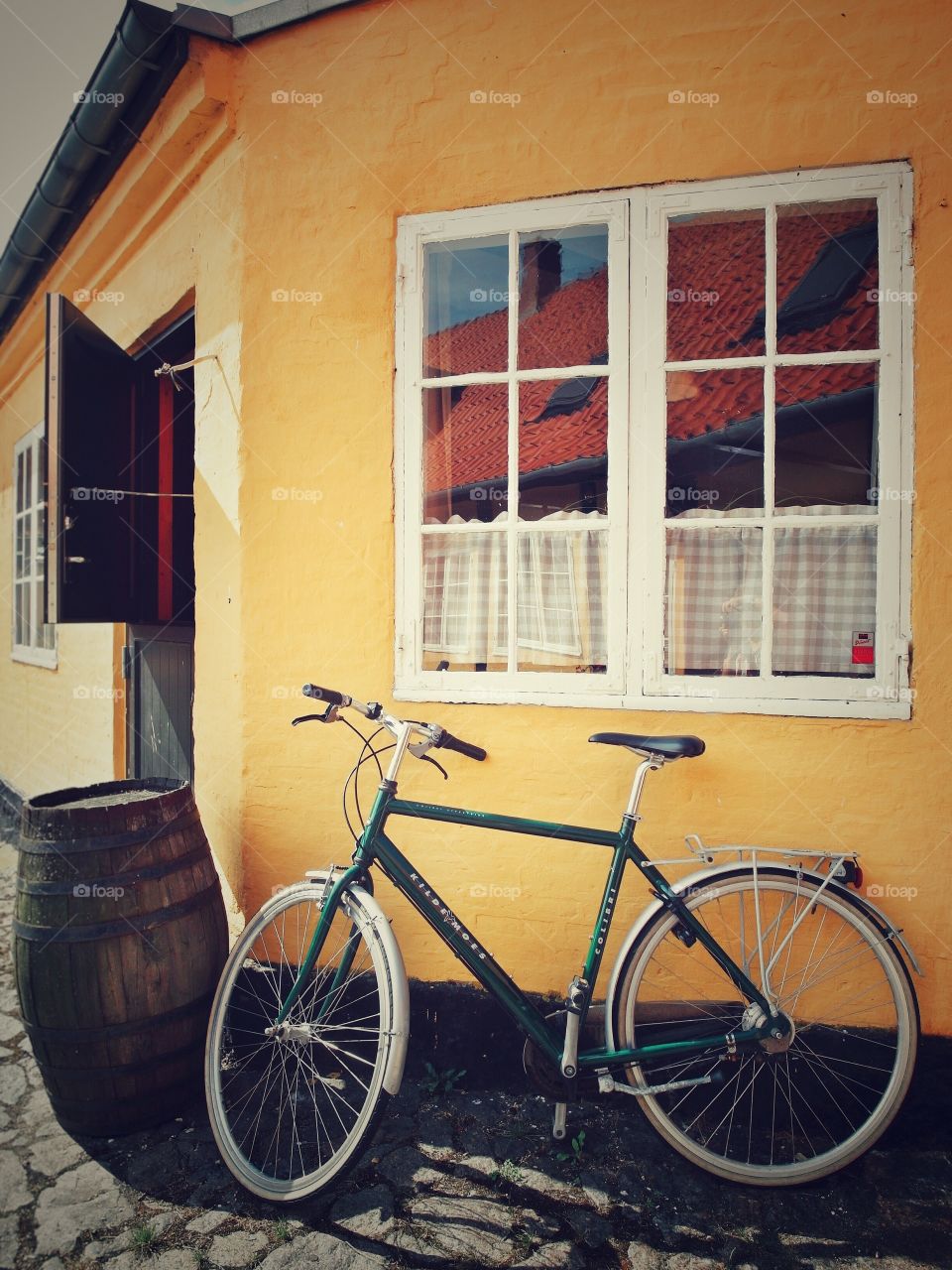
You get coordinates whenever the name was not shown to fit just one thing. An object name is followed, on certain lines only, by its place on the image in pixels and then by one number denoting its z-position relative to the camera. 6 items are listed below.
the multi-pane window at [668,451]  2.76
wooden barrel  2.54
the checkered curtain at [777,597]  2.78
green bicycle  2.41
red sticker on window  2.75
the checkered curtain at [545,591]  3.01
